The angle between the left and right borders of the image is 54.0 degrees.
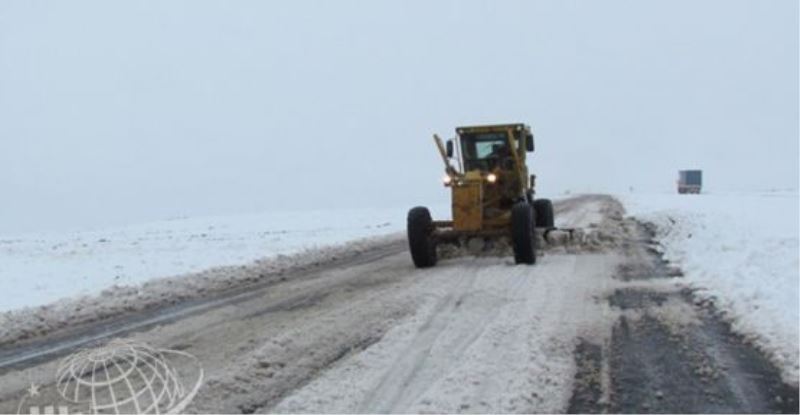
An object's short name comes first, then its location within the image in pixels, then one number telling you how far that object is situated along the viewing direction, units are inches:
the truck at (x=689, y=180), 3491.6
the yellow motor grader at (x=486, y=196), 542.3
